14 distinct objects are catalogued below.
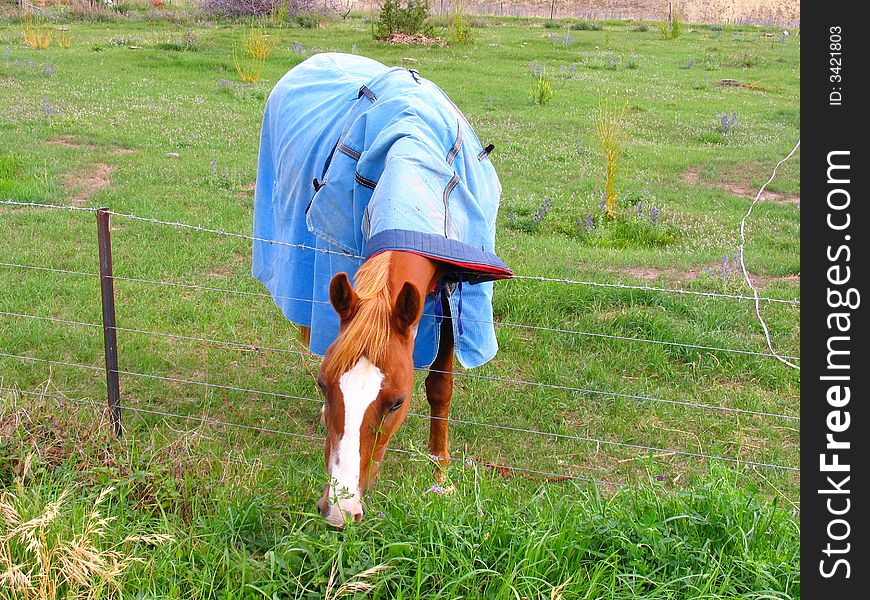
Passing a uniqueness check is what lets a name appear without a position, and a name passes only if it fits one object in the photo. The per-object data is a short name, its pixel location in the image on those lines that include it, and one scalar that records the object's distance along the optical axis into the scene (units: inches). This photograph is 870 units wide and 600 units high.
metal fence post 142.9
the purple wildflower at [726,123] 438.6
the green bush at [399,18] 681.0
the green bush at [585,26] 911.0
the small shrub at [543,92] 488.7
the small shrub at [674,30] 836.0
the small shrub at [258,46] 572.7
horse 100.4
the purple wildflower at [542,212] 285.6
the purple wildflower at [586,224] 277.1
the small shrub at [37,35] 610.9
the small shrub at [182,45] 627.9
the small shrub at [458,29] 711.1
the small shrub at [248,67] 523.5
